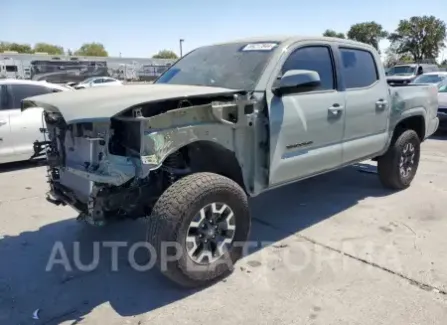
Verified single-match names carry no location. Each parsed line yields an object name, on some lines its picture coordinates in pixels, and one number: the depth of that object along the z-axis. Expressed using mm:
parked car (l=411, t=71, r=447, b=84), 14102
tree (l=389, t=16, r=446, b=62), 56000
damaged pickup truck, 3133
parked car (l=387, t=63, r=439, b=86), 24353
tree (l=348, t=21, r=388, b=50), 66000
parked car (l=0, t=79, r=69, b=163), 7312
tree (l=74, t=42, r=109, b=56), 107250
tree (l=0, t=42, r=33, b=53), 84838
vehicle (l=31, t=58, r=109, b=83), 28156
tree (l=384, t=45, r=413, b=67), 59250
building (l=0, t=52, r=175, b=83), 29547
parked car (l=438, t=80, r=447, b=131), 11133
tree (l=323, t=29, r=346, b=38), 66125
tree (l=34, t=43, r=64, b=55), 101719
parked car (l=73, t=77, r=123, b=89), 27616
